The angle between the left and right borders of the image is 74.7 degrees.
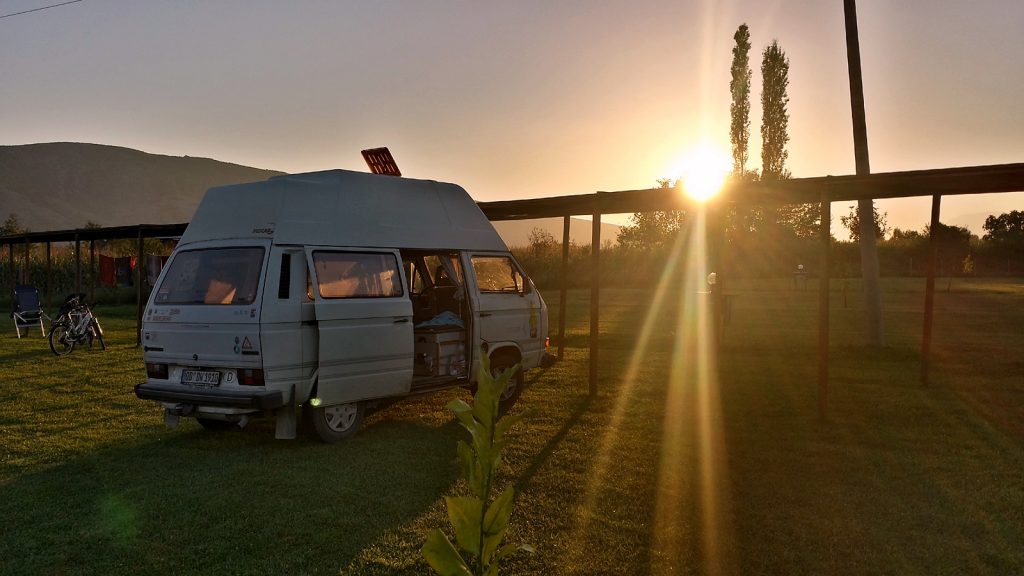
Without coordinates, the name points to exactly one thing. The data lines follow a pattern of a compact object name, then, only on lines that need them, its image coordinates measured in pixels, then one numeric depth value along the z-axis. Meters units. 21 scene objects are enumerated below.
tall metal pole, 14.44
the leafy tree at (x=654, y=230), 55.12
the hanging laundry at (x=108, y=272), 21.78
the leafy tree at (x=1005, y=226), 53.22
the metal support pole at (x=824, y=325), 8.29
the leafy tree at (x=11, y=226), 62.22
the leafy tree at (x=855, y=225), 55.91
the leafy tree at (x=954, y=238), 50.26
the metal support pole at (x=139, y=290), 14.92
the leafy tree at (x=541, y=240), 34.89
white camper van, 6.41
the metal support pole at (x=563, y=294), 13.08
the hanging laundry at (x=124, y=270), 21.89
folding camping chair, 16.20
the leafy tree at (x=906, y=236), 50.28
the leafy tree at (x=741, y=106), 45.44
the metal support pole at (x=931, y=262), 9.49
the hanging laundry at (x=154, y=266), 14.06
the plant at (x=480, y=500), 1.21
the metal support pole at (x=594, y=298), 9.75
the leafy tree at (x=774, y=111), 45.09
